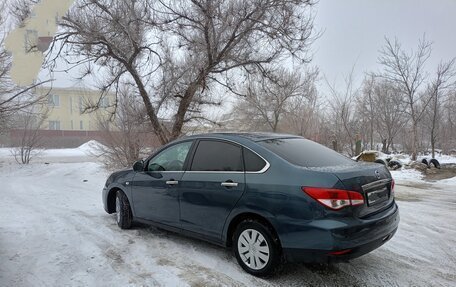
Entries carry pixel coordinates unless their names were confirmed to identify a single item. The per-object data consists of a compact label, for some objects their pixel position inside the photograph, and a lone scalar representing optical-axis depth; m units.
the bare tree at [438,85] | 21.63
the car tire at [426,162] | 15.20
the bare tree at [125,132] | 13.90
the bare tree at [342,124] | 25.14
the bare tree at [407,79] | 22.27
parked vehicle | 3.46
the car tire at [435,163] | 14.91
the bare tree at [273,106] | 24.97
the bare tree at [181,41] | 11.16
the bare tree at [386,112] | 30.34
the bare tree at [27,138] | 19.25
